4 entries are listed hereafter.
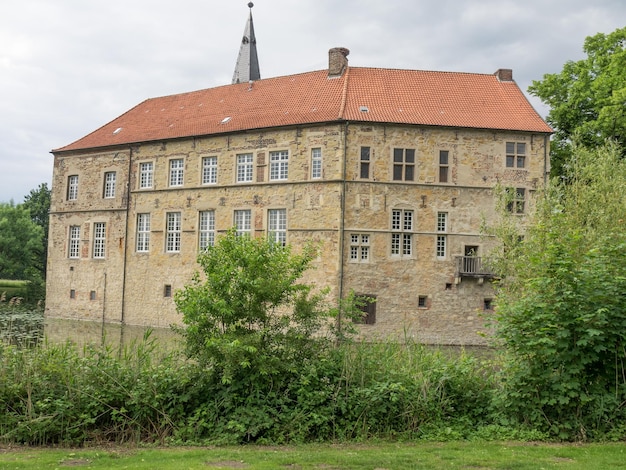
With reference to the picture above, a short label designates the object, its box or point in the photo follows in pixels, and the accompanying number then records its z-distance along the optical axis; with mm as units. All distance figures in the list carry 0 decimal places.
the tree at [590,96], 24378
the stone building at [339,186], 24016
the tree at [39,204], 57875
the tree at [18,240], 45625
